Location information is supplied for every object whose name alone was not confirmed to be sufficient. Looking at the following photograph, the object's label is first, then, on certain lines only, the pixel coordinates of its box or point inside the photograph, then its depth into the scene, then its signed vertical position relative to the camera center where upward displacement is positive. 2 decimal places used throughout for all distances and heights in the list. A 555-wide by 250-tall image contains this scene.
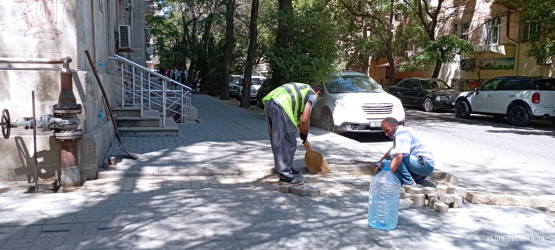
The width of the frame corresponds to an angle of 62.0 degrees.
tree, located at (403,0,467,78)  21.31 +4.47
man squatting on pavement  5.61 -0.77
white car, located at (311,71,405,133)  10.88 -0.32
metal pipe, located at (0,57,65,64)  5.78 +0.36
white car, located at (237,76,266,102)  22.31 +0.38
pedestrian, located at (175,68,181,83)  31.97 +1.16
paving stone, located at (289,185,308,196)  5.68 -1.19
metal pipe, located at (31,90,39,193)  5.51 -0.72
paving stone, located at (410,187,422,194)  5.58 -1.14
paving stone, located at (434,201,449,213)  5.12 -1.23
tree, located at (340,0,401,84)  24.36 +4.44
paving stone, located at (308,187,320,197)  5.68 -1.21
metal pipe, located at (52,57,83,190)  5.54 -0.51
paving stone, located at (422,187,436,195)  5.55 -1.14
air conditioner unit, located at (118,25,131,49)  11.48 +1.35
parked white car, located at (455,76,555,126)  14.12 -0.04
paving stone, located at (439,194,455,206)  5.33 -1.18
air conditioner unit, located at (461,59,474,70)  27.19 +1.95
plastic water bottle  4.61 -1.08
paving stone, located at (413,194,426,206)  5.43 -1.21
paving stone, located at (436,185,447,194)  5.64 -1.14
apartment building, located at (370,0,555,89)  23.73 +2.79
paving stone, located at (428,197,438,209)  5.27 -1.21
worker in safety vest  6.08 -0.33
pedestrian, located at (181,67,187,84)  33.16 +1.08
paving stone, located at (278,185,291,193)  5.88 -1.21
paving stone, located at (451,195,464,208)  5.33 -1.22
